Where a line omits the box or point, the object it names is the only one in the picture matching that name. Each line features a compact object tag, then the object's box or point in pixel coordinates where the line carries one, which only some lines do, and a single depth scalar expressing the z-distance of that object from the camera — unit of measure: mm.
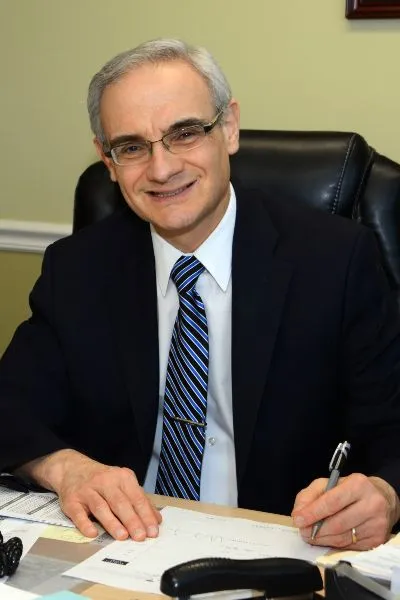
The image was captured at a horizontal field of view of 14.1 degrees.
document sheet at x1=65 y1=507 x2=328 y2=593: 1416
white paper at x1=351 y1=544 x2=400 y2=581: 1358
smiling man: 1702
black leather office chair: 1799
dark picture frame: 2018
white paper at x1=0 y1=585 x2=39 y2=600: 1382
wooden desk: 1386
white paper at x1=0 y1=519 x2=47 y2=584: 1485
